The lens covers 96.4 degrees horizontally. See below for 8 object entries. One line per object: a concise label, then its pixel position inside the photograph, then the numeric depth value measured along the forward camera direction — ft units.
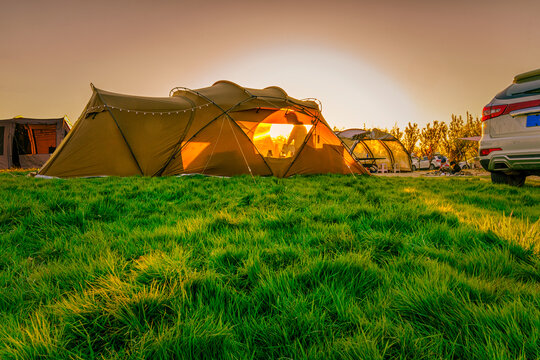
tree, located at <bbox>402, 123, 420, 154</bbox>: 124.49
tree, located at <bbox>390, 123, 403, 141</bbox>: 131.46
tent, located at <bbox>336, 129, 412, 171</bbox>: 54.19
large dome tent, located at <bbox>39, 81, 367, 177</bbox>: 22.70
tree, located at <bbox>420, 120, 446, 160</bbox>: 117.29
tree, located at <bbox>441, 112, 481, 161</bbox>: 103.21
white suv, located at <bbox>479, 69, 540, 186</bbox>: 13.91
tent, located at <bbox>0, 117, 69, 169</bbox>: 43.50
